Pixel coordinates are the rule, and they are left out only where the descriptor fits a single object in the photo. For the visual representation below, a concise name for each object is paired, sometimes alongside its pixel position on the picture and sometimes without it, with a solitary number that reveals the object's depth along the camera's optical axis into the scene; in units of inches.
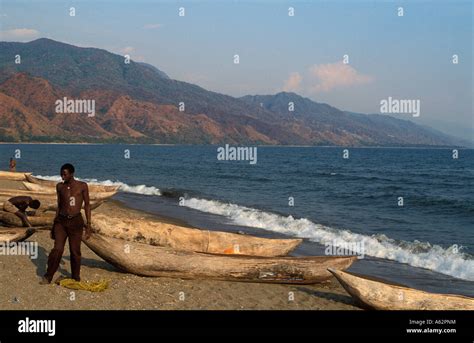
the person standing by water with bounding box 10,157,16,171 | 1577.6
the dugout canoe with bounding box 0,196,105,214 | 633.0
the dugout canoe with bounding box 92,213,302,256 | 498.0
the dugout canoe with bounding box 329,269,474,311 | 348.2
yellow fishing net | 381.1
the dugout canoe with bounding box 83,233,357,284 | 424.2
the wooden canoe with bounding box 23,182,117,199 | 802.2
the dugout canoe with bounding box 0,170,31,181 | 1318.9
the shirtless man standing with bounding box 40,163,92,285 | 377.7
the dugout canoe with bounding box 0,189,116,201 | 762.2
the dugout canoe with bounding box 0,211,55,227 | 552.4
